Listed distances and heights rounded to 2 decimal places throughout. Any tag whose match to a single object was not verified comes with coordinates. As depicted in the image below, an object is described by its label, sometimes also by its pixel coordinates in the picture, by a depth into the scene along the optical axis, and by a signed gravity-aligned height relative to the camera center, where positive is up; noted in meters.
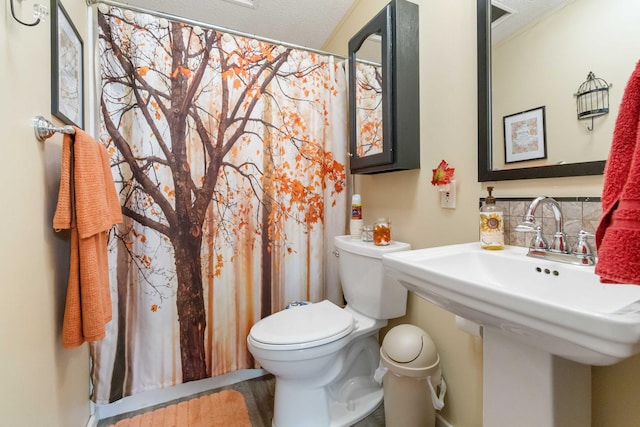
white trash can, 1.06 -0.67
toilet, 1.11 -0.56
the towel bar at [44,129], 0.79 +0.25
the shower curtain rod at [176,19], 1.25 +0.94
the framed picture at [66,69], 0.90 +0.52
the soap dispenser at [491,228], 0.91 -0.07
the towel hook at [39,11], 0.64 +0.48
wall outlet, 1.12 +0.05
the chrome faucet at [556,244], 0.71 -0.10
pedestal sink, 0.43 -0.21
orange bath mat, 1.30 -0.99
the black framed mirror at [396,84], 1.24 +0.57
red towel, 0.39 +0.01
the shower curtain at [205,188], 1.29 +0.13
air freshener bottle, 1.52 -0.05
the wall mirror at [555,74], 0.71 +0.39
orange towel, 0.86 -0.06
